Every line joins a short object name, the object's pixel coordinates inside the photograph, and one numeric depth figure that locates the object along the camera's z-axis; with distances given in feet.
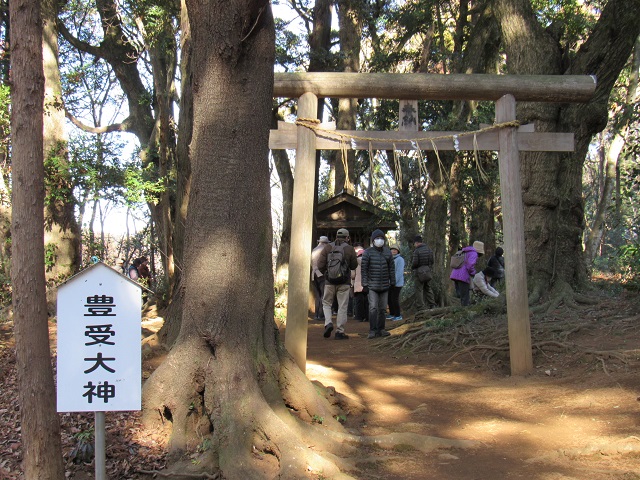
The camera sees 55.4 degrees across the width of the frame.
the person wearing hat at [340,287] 37.27
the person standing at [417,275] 44.93
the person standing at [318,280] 43.09
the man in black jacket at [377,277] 35.96
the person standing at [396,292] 43.42
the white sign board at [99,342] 12.36
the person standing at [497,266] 51.86
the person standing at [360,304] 50.74
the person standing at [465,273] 45.34
